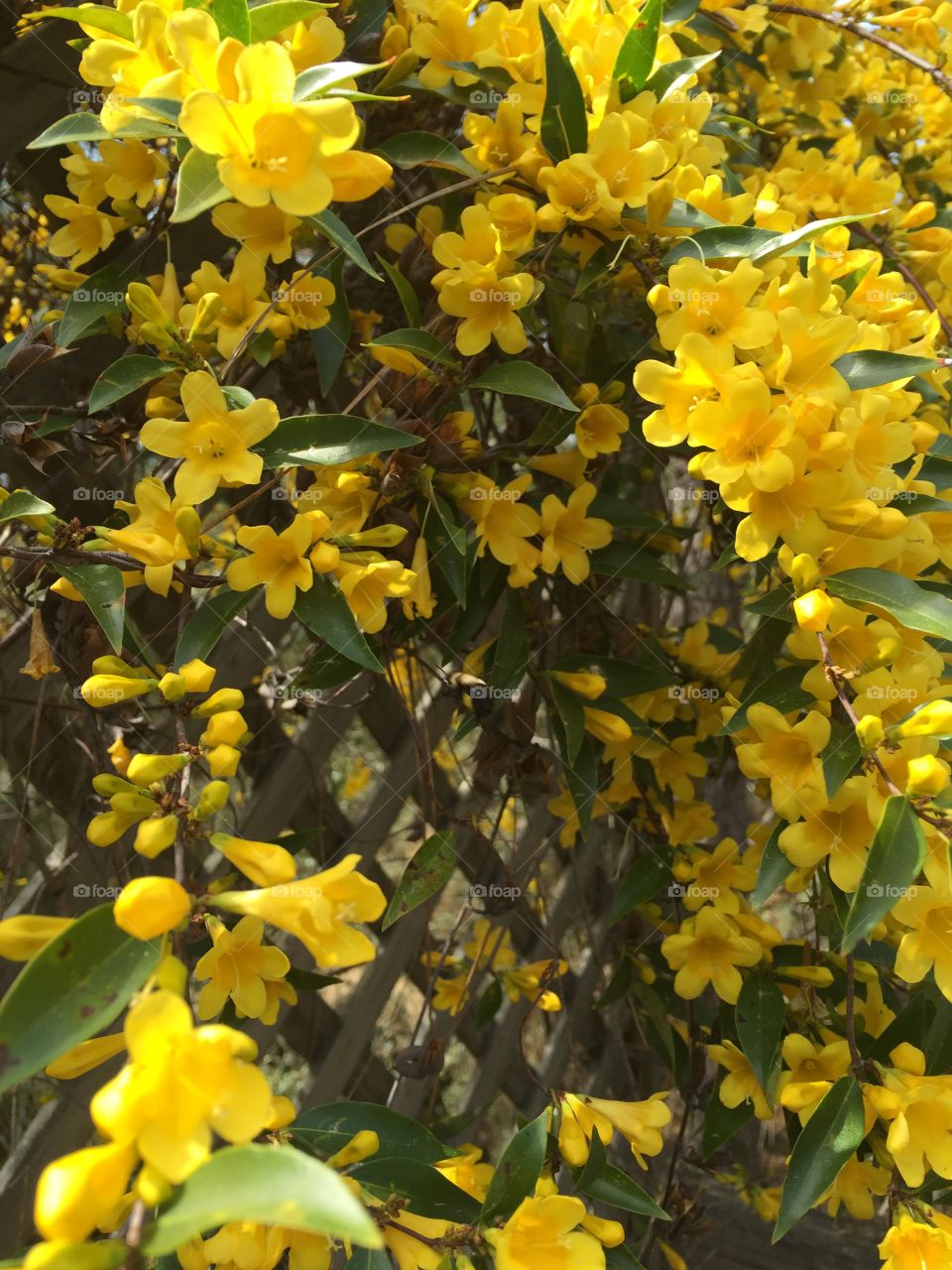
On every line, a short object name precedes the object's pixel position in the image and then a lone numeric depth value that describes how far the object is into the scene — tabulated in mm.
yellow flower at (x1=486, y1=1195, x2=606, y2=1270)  247
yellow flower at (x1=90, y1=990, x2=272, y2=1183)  165
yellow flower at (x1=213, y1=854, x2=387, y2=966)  201
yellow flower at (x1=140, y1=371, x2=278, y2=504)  265
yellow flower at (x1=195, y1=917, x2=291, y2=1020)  267
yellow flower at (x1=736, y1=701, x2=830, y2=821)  274
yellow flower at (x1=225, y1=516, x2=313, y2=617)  275
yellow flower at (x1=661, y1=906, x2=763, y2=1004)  345
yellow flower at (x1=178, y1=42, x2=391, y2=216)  225
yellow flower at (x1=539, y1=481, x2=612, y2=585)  357
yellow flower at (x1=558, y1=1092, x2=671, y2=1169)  301
